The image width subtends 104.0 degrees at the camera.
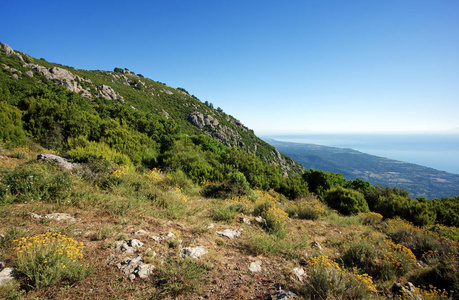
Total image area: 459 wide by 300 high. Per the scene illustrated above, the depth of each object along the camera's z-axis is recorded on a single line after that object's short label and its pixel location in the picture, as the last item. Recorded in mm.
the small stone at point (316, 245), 4696
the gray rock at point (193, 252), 3450
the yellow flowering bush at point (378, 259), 3920
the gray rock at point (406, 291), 3012
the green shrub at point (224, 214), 5539
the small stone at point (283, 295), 2621
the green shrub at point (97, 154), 7641
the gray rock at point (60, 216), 3846
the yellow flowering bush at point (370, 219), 8030
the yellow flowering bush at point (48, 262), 2354
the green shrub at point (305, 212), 7214
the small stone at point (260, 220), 5672
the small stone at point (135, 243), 3451
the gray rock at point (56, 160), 6160
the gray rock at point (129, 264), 2881
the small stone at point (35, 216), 3714
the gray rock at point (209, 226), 4697
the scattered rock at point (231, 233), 4601
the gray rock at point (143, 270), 2826
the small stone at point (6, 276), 2262
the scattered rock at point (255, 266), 3410
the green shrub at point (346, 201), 10345
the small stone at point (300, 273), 3264
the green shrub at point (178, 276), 2627
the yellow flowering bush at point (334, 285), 2734
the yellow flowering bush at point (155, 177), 7230
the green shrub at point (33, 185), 4195
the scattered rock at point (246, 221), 5561
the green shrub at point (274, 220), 5155
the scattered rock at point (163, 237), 3833
